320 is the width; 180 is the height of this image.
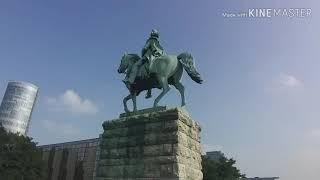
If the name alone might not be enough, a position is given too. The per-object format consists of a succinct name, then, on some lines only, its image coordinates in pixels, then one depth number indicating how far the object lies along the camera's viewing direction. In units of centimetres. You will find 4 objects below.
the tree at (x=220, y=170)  4169
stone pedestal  1045
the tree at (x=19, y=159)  3894
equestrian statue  1220
